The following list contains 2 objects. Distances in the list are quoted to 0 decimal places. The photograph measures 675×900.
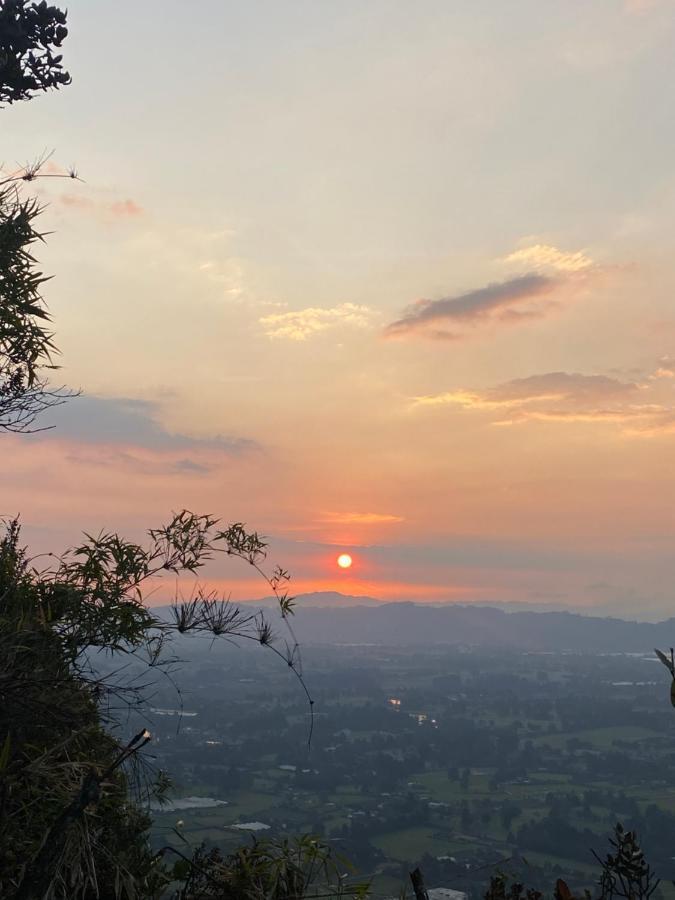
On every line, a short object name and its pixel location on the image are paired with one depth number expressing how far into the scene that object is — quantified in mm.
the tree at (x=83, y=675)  3773
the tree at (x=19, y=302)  7578
